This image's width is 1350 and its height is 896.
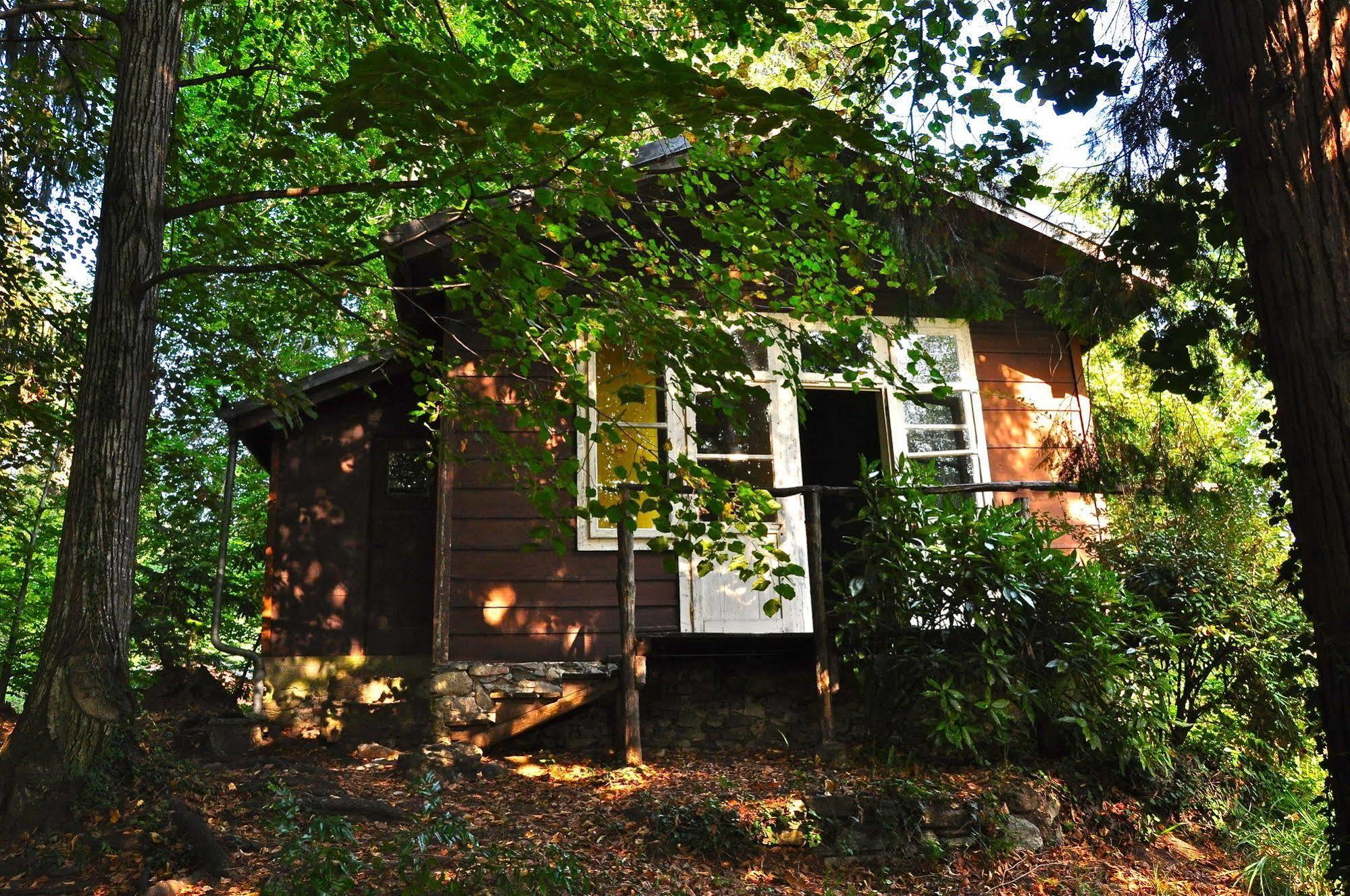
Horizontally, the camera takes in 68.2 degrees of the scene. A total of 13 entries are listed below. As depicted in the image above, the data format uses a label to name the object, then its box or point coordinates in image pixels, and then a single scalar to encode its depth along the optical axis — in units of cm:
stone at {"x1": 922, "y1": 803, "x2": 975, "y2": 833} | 547
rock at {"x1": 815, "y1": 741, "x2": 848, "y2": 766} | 641
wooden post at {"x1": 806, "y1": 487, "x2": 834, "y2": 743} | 665
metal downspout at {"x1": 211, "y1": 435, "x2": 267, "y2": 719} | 786
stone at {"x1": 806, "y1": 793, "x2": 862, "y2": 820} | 547
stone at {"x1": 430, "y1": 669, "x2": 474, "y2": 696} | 731
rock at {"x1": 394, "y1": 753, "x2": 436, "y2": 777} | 640
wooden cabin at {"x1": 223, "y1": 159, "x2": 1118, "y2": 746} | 754
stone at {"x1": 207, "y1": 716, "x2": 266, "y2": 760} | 716
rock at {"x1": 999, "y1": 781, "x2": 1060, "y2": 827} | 567
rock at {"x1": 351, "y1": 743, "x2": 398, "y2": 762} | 720
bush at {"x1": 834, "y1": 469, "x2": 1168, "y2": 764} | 600
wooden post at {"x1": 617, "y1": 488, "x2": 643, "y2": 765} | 670
